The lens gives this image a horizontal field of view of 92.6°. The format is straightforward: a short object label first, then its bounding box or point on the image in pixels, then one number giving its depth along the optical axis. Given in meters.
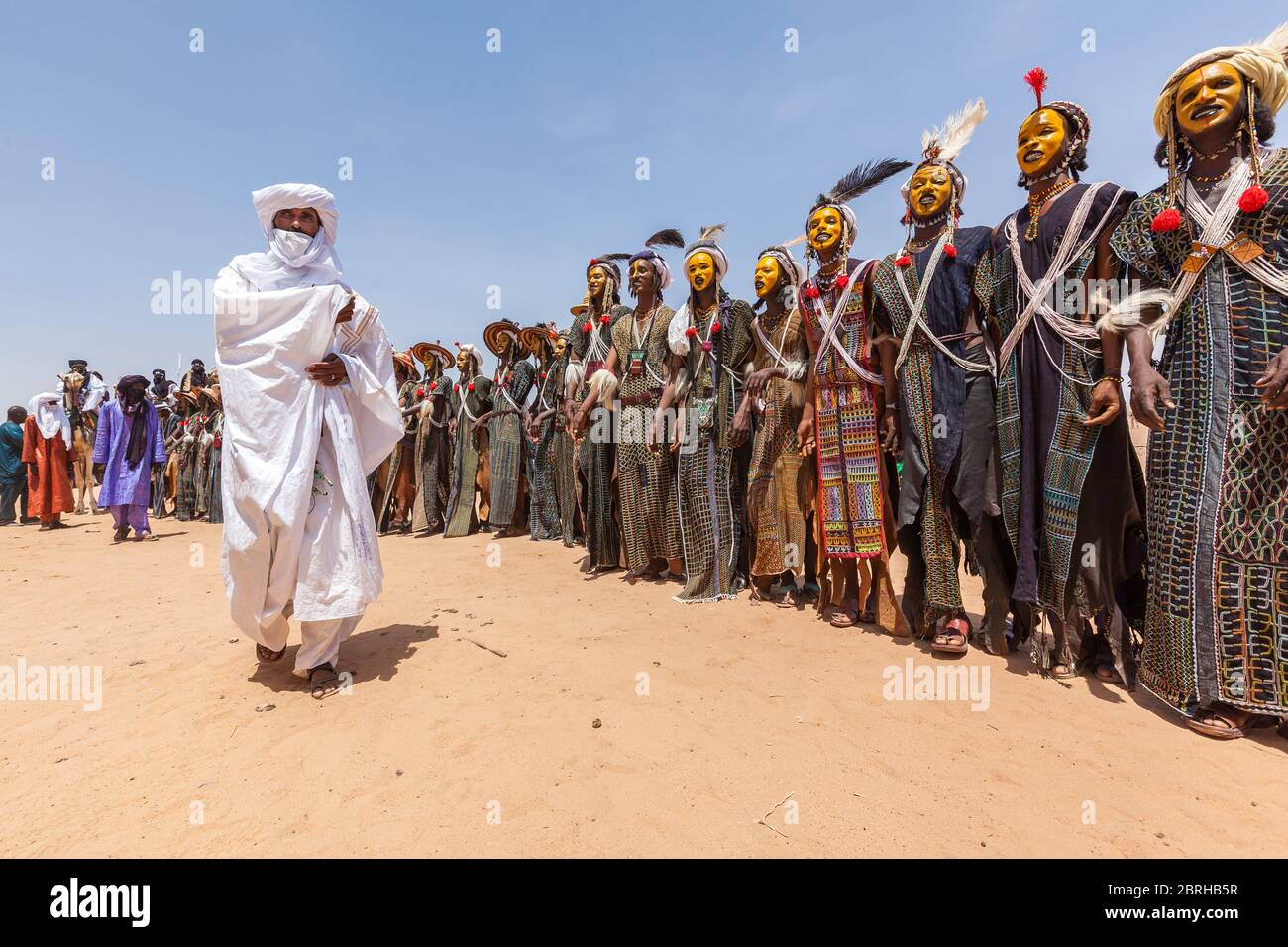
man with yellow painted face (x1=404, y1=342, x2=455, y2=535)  9.30
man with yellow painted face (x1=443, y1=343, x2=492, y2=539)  8.97
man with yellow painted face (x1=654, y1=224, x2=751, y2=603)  4.88
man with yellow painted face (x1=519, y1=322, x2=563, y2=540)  8.23
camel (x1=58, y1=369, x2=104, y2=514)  11.74
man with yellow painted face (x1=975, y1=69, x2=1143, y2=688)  3.07
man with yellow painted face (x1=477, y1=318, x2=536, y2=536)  8.48
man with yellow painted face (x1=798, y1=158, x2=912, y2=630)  3.98
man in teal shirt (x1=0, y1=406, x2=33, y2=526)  11.45
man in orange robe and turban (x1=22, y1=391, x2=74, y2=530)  10.68
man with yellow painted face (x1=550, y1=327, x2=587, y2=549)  7.74
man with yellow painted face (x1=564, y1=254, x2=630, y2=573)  6.06
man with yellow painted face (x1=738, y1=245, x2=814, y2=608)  4.56
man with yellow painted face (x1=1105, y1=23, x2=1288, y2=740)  2.55
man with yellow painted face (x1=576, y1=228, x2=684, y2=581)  5.29
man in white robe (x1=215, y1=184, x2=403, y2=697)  3.05
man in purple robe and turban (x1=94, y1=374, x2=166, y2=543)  9.20
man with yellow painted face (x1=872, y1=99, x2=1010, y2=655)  3.49
